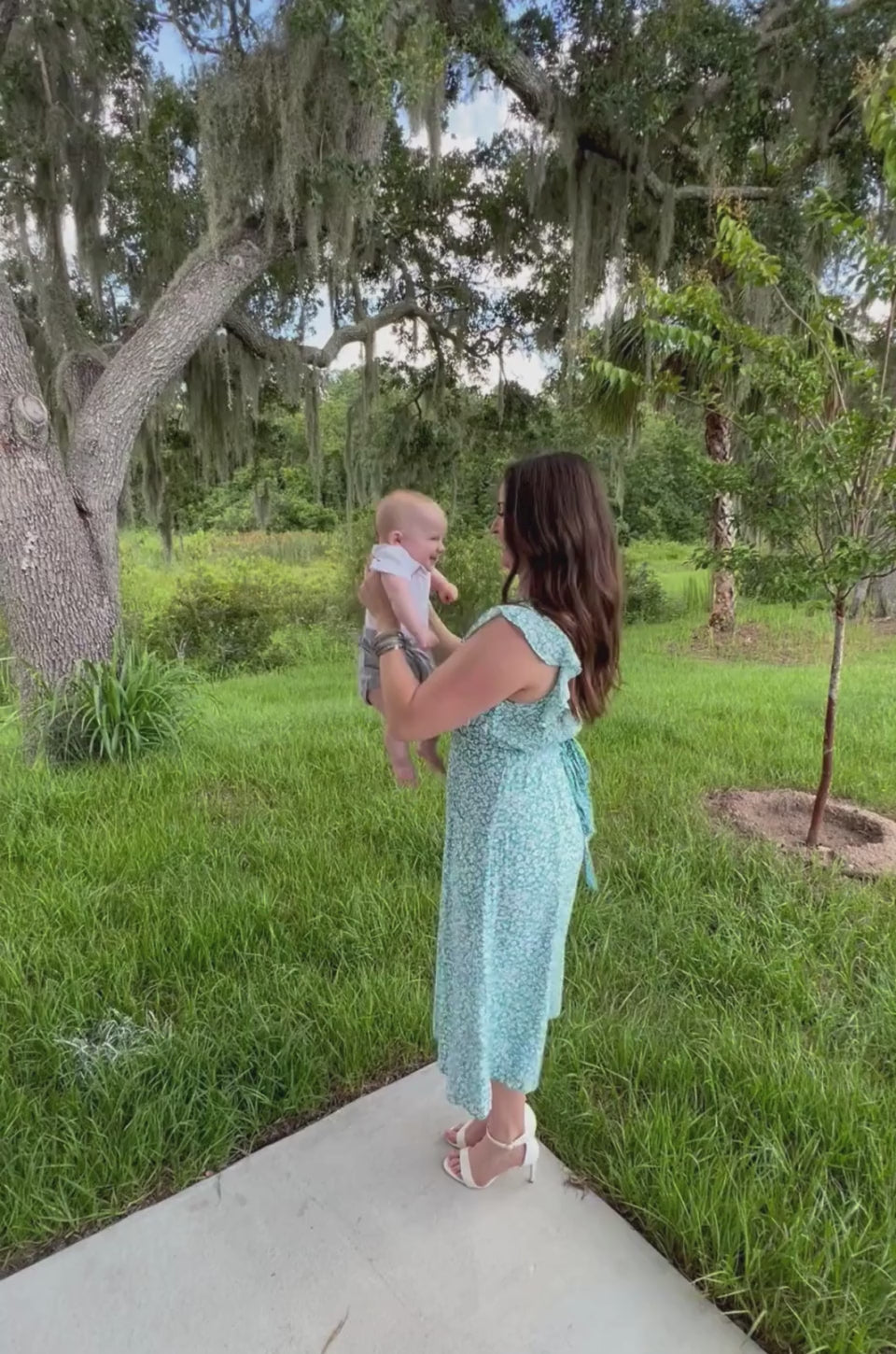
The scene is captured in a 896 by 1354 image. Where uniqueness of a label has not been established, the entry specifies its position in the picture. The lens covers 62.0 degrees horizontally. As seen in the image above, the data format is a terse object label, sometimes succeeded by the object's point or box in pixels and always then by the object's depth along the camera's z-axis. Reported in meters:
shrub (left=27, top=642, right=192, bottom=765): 3.78
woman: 1.20
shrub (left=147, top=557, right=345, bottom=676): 9.57
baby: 1.33
